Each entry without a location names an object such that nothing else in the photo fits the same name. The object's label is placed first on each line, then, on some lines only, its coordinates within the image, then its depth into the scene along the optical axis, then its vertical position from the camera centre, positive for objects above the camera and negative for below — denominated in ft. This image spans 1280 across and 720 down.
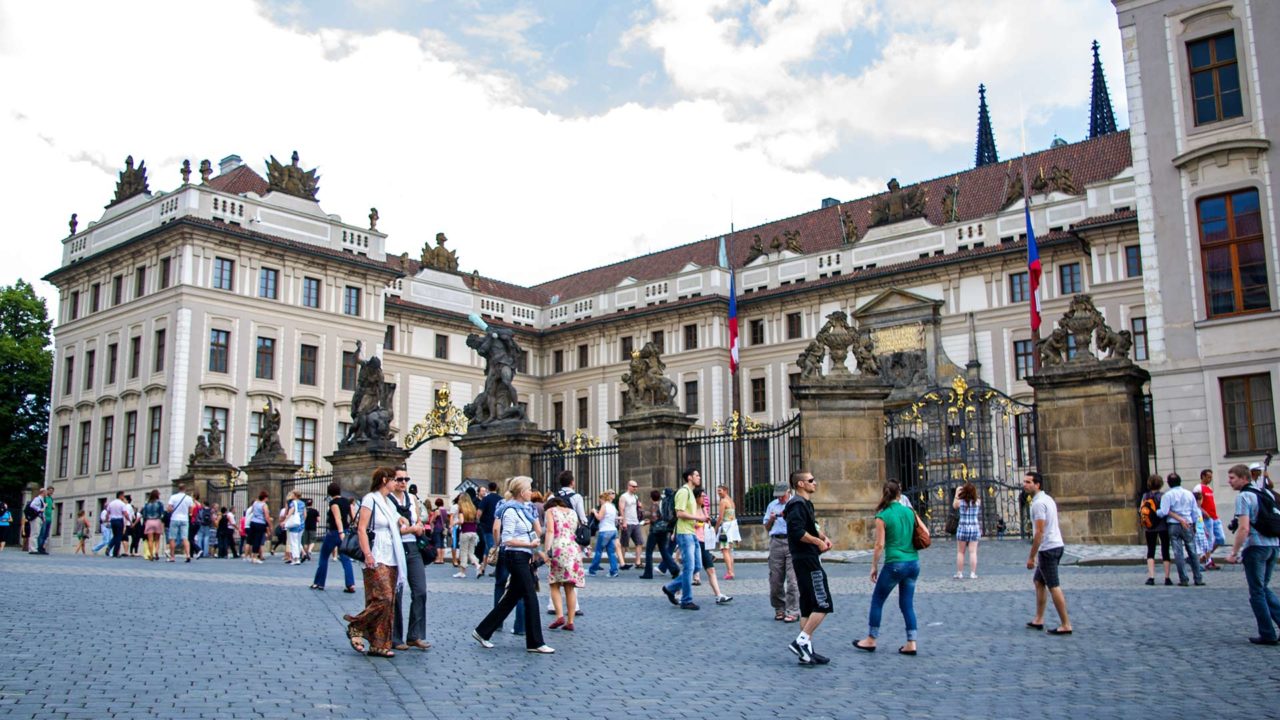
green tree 188.55 +23.44
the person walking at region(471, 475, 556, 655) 34.58 -1.34
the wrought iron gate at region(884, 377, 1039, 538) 77.51 +5.31
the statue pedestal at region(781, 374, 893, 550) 69.87 +3.83
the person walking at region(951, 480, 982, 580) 57.16 -0.62
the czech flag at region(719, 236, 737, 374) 133.28 +22.23
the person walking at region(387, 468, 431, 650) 35.04 -1.77
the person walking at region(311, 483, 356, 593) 54.65 -0.81
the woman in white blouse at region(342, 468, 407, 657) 32.89 -1.43
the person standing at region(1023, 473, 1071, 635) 36.40 -1.40
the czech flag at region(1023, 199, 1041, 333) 99.73 +21.40
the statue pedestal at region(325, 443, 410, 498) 94.73 +4.87
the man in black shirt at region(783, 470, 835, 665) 31.89 -1.52
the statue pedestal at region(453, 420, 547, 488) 83.35 +5.11
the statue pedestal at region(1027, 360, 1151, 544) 65.87 +3.70
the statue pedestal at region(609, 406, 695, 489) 77.25 +4.64
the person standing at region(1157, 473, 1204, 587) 49.26 -0.43
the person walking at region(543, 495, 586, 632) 39.17 -1.06
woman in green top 34.01 -1.37
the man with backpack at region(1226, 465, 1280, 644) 33.40 -1.01
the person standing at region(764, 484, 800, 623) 42.32 -2.29
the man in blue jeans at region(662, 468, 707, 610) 47.44 -0.57
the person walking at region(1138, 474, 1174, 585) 50.75 -0.53
